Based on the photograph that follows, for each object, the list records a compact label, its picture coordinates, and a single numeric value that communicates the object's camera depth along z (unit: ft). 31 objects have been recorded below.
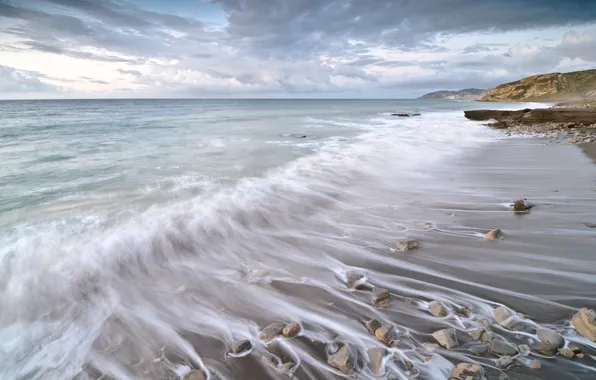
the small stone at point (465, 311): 11.65
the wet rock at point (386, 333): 10.64
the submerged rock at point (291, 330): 11.21
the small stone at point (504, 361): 9.19
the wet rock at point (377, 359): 9.52
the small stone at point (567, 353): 9.40
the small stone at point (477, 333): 10.39
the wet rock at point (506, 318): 10.84
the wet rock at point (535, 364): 9.09
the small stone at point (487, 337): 10.19
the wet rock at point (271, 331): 11.11
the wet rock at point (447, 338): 10.09
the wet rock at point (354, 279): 14.05
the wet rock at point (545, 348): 9.59
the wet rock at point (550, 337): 9.84
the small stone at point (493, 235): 17.80
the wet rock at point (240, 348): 10.54
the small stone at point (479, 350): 9.73
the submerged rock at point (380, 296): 12.59
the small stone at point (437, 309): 11.75
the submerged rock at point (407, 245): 17.06
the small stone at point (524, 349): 9.62
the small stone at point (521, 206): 21.61
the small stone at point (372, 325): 11.15
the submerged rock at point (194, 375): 9.49
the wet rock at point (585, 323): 10.00
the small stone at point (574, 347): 9.52
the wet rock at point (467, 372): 8.86
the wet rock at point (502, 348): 9.56
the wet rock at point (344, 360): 9.68
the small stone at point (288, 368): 9.68
